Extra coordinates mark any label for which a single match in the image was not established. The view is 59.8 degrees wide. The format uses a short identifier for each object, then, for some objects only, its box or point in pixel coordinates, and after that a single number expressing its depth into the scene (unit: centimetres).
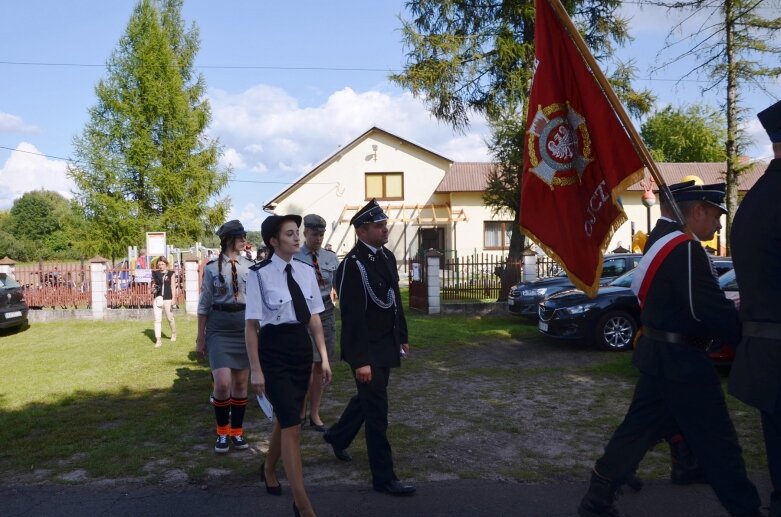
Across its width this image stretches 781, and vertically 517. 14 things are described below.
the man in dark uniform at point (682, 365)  375
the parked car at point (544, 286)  1444
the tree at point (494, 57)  1817
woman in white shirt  432
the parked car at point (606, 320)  1133
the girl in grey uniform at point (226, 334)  598
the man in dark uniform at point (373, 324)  486
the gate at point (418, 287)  1773
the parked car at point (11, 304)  1581
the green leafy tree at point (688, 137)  5356
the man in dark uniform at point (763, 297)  324
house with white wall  3550
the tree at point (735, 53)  1266
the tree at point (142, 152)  3061
